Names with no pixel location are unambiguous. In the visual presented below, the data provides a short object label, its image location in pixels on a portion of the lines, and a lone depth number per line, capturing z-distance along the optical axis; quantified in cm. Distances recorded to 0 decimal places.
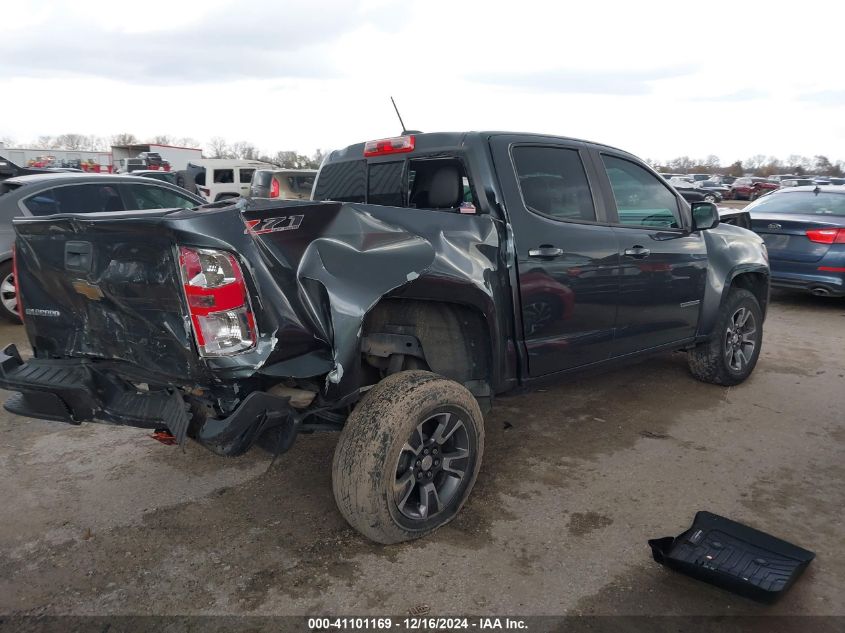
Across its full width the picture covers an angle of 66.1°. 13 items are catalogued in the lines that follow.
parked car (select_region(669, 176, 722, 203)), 3394
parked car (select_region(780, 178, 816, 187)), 3319
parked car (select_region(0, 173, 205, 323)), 686
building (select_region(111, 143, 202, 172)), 3788
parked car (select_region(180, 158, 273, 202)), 2005
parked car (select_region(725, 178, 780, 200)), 3875
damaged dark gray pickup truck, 255
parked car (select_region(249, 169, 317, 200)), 1516
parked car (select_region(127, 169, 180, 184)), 2031
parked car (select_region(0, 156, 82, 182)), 909
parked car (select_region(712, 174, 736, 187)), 4791
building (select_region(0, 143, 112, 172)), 3941
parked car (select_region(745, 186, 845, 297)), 763
